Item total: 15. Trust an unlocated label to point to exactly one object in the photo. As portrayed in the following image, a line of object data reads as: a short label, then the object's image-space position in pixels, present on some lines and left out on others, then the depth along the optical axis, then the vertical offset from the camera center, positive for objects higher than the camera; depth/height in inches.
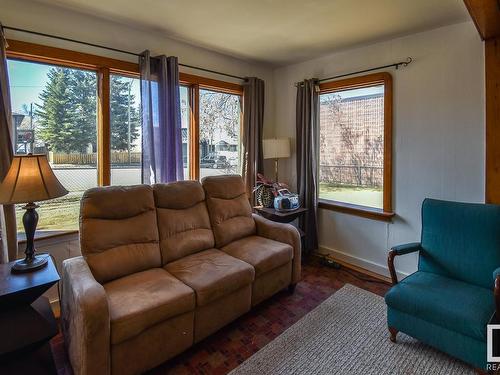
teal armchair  64.6 -30.9
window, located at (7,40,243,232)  88.4 +21.2
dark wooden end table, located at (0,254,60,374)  57.9 -32.0
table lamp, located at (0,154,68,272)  63.6 -2.3
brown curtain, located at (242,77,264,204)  143.2 +23.9
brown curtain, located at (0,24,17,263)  78.5 +7.7
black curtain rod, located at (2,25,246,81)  82.7 +45.5
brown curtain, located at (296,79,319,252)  137.8 +11.1
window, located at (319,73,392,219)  118.5 +12.6
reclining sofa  60.6 -27.4
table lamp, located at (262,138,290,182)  142.8 +13.4
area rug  69.9 -48.3
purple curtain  106.5 +22.2
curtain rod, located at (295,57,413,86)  109.3 +43.5
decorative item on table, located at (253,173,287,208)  140.2 -8.5
